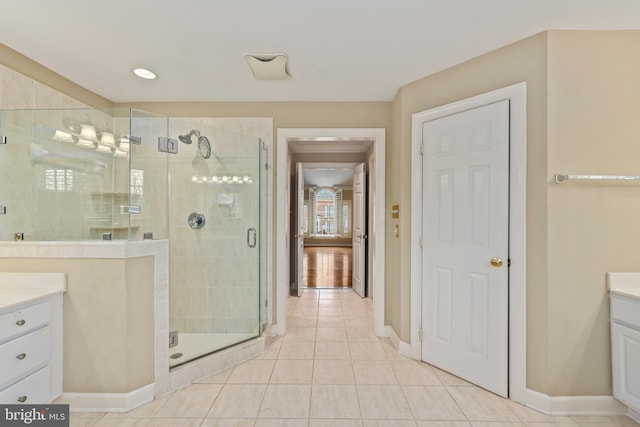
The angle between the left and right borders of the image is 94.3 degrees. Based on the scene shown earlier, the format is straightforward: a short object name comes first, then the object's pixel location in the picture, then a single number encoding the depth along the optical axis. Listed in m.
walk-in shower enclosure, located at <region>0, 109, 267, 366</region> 2.11
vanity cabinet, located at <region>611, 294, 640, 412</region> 1.70
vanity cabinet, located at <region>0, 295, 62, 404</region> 1.54
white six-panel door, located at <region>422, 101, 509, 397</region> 2.06
